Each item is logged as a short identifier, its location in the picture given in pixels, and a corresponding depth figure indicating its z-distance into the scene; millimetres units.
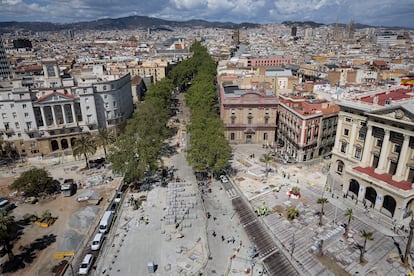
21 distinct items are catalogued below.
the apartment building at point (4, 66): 148625
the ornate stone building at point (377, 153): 47531
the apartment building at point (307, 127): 68625
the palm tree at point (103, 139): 72681
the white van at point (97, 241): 43275
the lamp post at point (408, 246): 37109
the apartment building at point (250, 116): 80500
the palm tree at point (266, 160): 63188
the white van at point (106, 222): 47250
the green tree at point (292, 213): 48656
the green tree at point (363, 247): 37625
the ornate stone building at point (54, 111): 73688
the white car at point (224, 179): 62969
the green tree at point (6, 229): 38969
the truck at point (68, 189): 58312
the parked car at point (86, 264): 38844
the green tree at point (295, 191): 55681
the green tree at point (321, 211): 45469
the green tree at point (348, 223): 41884
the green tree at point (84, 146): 67438
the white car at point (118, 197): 55531
